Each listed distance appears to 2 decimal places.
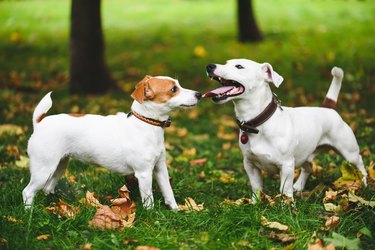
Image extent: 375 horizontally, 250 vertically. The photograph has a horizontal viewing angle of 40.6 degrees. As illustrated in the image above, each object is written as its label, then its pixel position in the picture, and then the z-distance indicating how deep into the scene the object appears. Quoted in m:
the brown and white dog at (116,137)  4.25
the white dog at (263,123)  4.40
